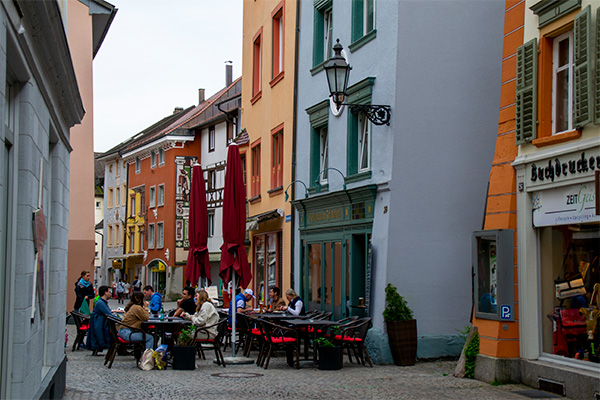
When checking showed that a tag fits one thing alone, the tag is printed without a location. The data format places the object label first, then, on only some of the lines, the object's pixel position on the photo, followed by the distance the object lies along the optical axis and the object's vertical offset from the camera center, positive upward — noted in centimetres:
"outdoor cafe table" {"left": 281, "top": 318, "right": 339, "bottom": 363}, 1420 -119
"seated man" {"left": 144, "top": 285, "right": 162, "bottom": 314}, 1908 -115
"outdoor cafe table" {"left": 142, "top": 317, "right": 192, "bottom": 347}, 1464 -128
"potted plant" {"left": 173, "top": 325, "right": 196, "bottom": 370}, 1395 -165
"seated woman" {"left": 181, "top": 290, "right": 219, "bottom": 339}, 1496 -116
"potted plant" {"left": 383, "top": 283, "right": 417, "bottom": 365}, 1498 -130
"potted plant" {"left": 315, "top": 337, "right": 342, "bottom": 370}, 1392 -167
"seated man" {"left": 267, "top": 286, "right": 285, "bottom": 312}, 1820 -98
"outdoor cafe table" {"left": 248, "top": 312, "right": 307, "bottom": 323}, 1568 -118
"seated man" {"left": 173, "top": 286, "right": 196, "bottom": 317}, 1762 -105
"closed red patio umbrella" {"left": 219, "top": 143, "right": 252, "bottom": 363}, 1530 +60
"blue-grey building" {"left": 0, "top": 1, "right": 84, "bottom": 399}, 618 +65
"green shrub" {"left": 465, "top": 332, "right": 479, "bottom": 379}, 1258 -149
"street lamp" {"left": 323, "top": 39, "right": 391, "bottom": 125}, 1514 +333
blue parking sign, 1202 -78
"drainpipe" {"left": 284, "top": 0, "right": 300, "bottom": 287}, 2155 +285
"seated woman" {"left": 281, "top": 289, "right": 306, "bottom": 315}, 1683 -99
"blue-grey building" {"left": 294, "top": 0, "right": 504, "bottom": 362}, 1553 +200
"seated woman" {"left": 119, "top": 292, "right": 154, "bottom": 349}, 1474 -122
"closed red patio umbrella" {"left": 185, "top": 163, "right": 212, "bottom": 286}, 1736 +38
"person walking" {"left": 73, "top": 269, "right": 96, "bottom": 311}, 1989 -86
